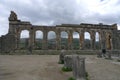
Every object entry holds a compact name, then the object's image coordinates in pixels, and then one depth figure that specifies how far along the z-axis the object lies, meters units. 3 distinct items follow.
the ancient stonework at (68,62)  5.69
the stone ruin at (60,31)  16.84
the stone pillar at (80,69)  3.66
